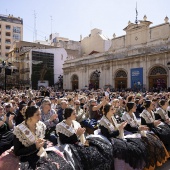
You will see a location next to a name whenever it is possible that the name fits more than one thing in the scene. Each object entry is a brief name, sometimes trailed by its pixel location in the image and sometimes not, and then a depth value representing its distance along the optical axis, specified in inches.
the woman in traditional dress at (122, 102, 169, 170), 198.4
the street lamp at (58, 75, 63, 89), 1614.4
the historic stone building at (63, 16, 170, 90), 948.0
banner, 1012.5
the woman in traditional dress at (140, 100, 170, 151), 225.8
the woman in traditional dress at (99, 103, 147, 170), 179.2
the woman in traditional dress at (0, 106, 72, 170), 135.8
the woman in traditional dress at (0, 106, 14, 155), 185.2
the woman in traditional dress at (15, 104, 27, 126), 245.8
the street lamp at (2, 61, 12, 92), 834.8
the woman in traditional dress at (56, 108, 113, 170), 159.8
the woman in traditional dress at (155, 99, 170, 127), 258.6
